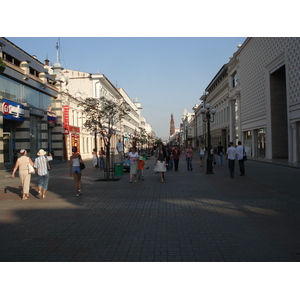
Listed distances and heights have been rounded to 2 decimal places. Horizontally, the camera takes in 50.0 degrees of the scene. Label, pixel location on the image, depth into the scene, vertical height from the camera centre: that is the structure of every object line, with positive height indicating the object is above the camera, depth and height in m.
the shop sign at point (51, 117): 32.38 +3.58
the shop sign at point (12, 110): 22.72 +3.20
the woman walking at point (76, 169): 10.75 -0.59
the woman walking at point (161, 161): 14.23 -0.52
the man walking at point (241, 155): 16.14 -0.39
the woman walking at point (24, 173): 10.69 -0.68
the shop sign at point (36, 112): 27.93 +3.69
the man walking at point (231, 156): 15.46 -0.40
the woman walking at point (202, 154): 23.14 -0.39
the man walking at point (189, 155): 20.31 -0.39
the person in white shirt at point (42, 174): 10.71 -0.73
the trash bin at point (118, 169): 17.44 -1.01
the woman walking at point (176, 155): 20.41 -0.37
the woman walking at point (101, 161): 22.36 -0.73
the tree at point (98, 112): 18.61 +2.32
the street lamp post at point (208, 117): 17.59 +1.99
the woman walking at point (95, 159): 23.27 -0.58
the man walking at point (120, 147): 21.31 +0.23
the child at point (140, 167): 15.08 -0.80
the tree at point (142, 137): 51.34 +2.16
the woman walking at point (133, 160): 14.38 -0.44
